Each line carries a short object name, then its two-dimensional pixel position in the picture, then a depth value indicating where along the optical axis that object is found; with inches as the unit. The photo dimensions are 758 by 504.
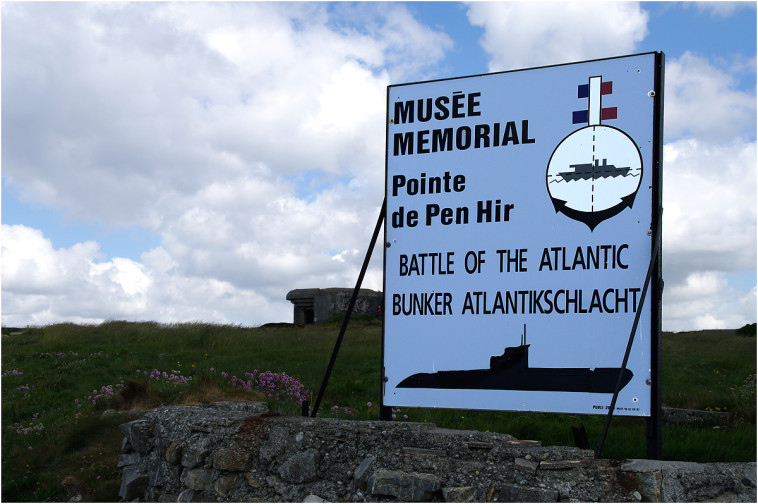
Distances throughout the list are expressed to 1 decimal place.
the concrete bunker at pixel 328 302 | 1124.5
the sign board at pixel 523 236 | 207.8
